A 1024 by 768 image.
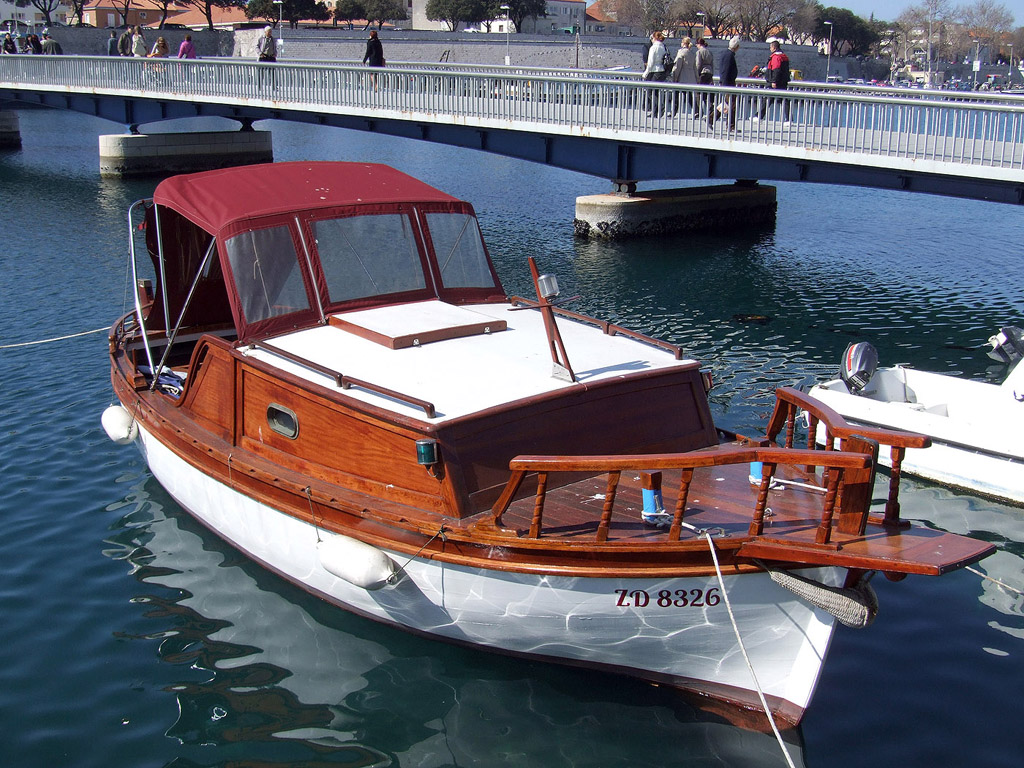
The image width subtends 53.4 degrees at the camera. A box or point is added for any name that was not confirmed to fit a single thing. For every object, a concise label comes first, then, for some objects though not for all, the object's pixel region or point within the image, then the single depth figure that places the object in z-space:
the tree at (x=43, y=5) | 97.62
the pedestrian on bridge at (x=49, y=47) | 49.88
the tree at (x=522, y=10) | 116.94
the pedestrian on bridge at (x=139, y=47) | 41.06
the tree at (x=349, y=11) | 113.06
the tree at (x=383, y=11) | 114.38
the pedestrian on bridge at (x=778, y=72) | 25.20
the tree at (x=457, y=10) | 115.38
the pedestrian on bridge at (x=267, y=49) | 35.97
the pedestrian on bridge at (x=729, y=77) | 24.07
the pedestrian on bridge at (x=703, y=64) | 26.34
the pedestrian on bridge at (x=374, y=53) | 33.22
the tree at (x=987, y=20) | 160.65
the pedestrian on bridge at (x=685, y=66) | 26.28
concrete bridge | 20.58
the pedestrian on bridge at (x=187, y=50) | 39.56
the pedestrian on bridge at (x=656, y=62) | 26.52
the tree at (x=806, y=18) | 126.25
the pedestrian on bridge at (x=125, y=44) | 43.59
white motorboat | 12.53
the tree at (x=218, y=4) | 95.77
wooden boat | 7.11
